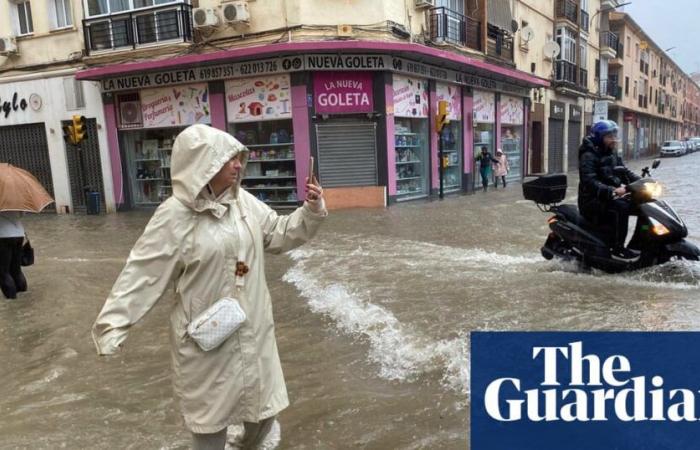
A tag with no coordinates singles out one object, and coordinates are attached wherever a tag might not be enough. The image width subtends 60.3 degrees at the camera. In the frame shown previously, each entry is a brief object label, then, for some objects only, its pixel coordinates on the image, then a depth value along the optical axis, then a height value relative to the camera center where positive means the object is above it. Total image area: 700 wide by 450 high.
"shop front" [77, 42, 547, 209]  15.28 +0.77
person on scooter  6.32 -0.60
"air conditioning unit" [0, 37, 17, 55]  18.83 +3.39
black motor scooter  6.01 -1.13
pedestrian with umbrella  6.57 -0.64
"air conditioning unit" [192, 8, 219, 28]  15.61 +3.28
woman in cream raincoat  2.56 -0.60
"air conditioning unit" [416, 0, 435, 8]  16.56 +3.55
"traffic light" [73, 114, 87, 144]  16.42 +0.60
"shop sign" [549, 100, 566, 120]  28.60 +0.85
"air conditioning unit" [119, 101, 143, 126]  17.62 +1.05
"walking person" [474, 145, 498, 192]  20.59 -1.11
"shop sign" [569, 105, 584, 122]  31.30 +0.71
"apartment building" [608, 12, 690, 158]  41.88 +2.83
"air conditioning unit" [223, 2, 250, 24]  15.23 +3.30
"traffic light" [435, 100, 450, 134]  17.04 +0.48
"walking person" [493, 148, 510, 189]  21.58 -1.34
